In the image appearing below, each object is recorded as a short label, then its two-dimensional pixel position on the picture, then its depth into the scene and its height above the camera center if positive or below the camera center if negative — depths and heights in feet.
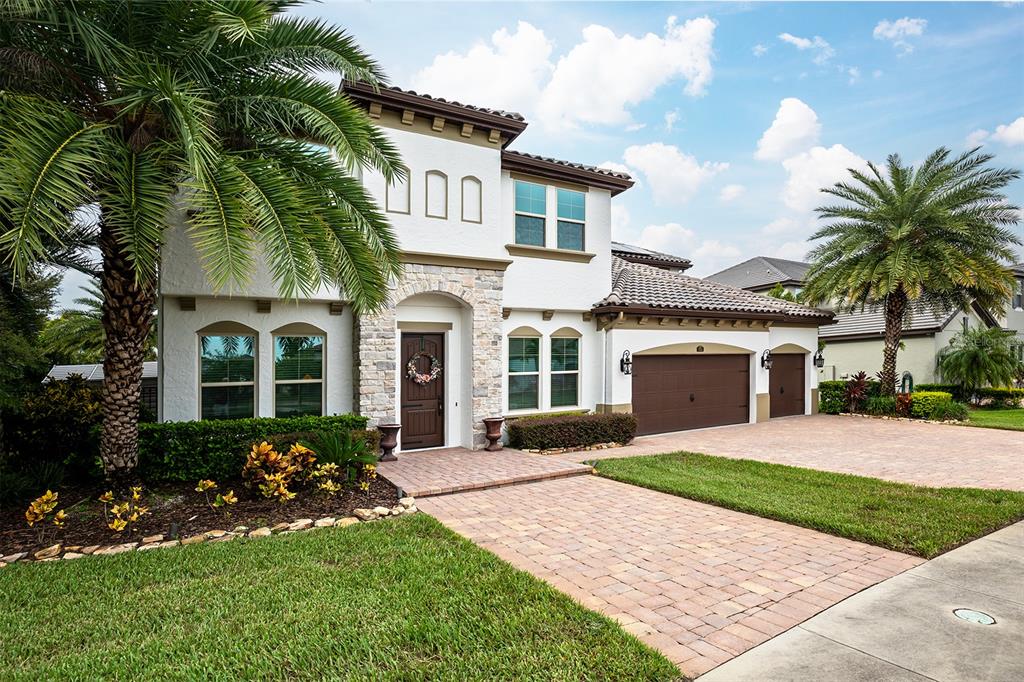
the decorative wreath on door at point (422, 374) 37.50 -0.92
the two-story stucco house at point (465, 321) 32.42 +2.84
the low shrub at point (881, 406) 61.62 -5.55
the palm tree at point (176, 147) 17.83 +8.35
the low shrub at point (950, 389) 72.81 -4.25
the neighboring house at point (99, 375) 44.01 -1.32
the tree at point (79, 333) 73.82 +4.08
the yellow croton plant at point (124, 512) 20.21 -6.04
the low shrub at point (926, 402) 58.90 -4.84
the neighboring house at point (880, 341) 78.43 +2.77
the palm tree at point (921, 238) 56.49 +13.50
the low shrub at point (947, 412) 57.93 -5.90
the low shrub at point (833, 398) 64.44 -4.79
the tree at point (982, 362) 69.97 -0.50
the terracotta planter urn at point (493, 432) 37.78 -5.16
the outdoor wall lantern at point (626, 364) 44.98 -0.38
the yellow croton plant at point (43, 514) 20.13 -5.85
